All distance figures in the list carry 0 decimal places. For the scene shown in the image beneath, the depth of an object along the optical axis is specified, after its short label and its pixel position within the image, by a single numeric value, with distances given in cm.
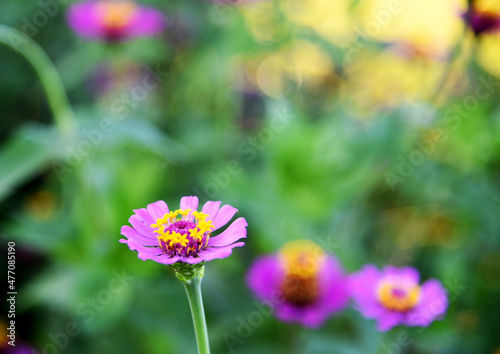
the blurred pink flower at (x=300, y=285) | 86
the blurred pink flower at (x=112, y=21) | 98
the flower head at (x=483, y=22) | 90
